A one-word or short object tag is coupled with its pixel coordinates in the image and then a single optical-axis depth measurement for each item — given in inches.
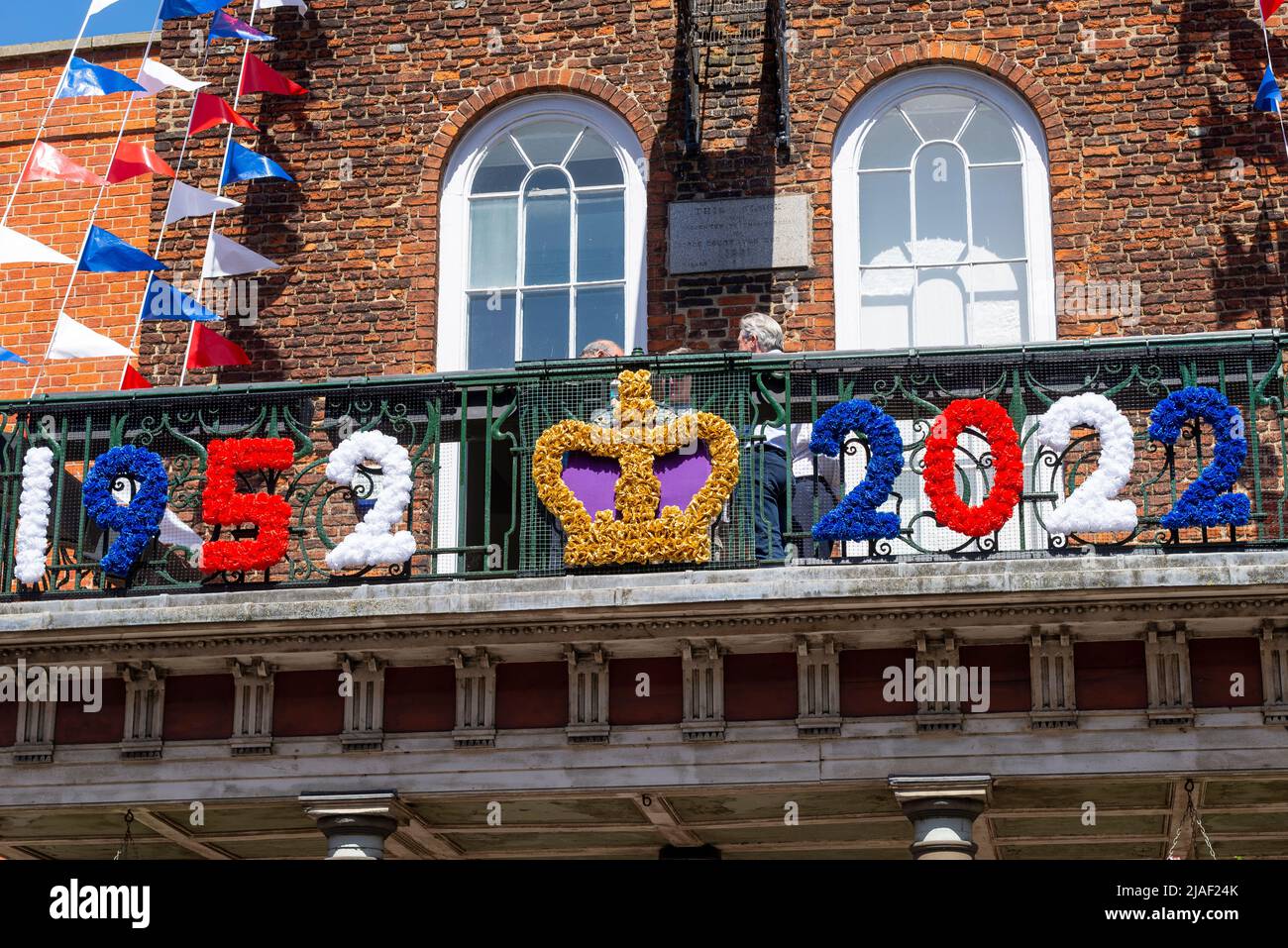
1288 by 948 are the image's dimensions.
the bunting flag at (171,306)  516.7
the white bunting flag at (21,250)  480.7
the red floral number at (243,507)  426.9
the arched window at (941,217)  522.9
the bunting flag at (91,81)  515.5
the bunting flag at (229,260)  533.6
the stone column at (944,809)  401.7
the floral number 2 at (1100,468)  402.9
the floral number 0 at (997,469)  404.2
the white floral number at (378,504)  422.9
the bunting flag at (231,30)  539.8
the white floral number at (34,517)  434.0
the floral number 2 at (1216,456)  394.9
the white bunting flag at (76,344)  510.3
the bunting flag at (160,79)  532.7
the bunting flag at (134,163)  523.8
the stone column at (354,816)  420.5
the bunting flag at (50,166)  515.2
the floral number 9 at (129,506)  432.1
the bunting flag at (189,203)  528.1
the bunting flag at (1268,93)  492.4
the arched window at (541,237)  538.0
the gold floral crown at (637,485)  414.3
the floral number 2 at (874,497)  406.3
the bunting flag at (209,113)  542.3
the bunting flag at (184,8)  534.6
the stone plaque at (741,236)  525.3
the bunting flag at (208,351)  530.3
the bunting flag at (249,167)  536.4
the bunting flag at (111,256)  508.4
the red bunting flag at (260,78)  547.5
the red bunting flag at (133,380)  519.5
